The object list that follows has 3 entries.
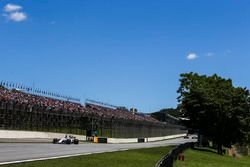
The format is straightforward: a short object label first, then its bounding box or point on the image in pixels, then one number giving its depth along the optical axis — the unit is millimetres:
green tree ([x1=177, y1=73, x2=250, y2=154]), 70562
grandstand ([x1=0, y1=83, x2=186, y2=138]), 54812
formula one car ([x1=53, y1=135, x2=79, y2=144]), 55328
